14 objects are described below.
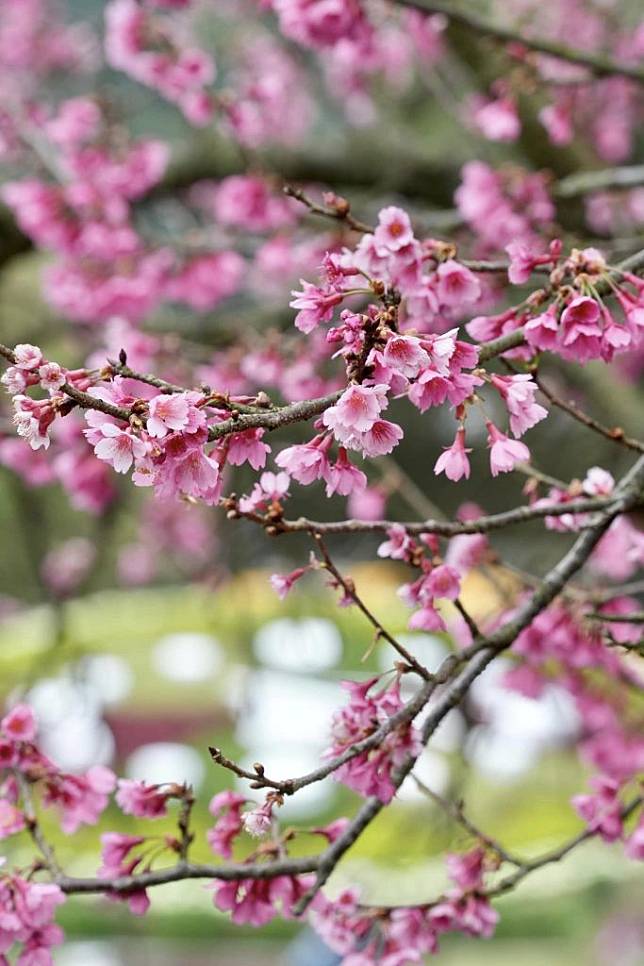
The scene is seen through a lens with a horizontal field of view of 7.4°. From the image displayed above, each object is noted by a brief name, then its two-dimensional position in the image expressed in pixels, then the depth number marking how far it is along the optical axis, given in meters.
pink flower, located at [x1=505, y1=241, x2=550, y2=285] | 2.06
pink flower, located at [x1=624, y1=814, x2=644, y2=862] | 2.17
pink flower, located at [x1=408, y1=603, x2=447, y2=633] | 2.09
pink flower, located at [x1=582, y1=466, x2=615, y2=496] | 2.14
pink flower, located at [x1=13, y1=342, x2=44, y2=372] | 1.92
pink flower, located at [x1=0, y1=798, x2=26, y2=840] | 2.14
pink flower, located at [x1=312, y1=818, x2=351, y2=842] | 2.14
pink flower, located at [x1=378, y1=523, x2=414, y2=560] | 2.07
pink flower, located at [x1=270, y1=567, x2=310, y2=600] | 2.05
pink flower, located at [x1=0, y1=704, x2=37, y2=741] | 2.14
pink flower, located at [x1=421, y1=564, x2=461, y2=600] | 2.08
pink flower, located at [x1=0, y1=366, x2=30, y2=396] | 1.92
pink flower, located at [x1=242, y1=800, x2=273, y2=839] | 1.97
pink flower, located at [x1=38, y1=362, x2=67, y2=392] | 1.91
